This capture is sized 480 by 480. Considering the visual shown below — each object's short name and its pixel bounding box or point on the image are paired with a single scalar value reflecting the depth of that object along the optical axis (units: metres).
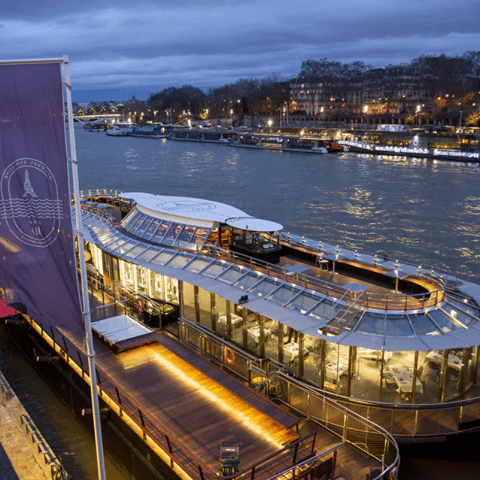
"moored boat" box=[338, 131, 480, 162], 97.62
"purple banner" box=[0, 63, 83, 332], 7.36
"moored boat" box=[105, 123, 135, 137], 180.00
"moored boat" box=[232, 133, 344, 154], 112.88
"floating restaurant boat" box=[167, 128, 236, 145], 142.98
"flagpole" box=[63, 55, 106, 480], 7.54
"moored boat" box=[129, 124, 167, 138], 171.25
